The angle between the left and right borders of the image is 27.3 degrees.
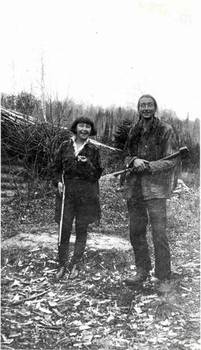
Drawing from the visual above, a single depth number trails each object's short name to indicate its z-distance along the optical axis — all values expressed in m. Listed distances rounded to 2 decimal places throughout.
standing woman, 3.83
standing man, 3.54
